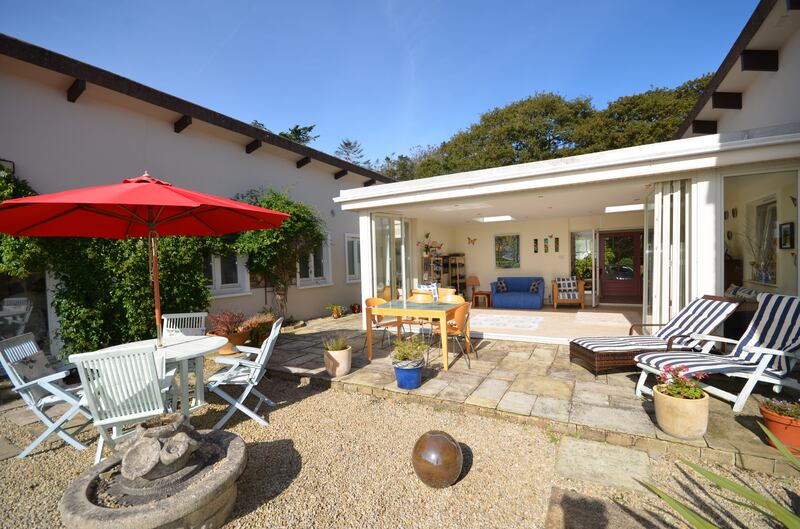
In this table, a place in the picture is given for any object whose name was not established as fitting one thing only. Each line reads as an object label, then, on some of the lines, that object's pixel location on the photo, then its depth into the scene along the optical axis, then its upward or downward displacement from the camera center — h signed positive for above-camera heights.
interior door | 11.23 -0.44
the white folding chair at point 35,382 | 3.10 -1.03
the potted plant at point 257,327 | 6.04 -1.11
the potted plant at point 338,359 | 4.77 -1.31
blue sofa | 9.91 -1.23
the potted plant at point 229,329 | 5.75 -1.08
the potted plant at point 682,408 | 2.92 -1.26
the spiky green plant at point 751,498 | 1.15 -0.86
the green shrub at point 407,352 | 4.26 -1.10
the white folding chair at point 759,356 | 3.34 -1.07
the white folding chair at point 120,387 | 2.70 -0.94
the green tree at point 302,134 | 24.11 +8.22
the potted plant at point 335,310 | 9.35 -1.33
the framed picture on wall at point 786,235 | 5.22 +0.19
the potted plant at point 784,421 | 2.76 -1.32
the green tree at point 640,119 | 18.34 +6.90
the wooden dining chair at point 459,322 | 5.17 -0.96
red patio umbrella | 2.79 +0.46
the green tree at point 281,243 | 7.39 +0.35
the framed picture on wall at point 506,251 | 11.96 +0.11
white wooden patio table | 3.32 -0.86
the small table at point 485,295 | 10.75 -1.19
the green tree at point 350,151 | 31.91 +9.27
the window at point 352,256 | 10.95 +0.05
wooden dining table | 4.86 -0.75
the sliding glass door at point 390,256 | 7.70 +0.02
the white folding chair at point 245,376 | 3.63 -1.22
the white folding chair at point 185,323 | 4.60 -0.84
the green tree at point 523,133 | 21.06 +7.21
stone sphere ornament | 2.60 -1.46
